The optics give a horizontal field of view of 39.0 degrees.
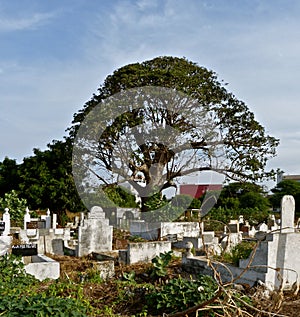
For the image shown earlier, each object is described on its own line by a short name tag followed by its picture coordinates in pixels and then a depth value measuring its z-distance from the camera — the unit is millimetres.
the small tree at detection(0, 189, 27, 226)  23672
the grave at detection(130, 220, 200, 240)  15560
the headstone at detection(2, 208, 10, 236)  14887
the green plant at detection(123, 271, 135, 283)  7320
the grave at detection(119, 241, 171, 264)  10305
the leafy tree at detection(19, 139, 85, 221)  26328
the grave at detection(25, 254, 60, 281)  7412
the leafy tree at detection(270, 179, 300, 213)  37312
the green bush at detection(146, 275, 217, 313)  5328
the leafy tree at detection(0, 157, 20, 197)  29309
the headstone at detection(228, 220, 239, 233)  18203
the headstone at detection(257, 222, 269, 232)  17911
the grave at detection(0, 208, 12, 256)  8709
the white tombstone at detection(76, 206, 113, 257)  12148
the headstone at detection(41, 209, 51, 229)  20141
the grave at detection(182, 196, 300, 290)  7156
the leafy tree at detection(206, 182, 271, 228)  23961
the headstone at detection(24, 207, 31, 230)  20992
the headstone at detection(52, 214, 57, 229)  19712
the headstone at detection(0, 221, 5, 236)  9688
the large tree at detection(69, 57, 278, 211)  21500
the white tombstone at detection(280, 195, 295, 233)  7543
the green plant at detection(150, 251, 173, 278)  7906
